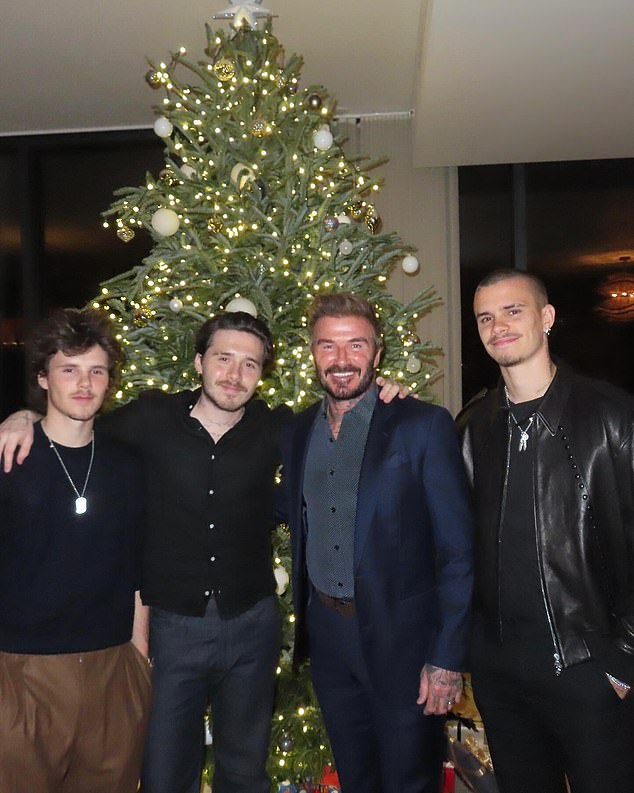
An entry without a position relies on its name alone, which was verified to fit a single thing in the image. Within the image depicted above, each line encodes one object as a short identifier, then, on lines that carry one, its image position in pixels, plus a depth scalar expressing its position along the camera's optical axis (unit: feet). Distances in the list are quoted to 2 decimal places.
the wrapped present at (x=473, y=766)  9.36
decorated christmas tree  9.78
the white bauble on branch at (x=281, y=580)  9.38
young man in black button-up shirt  7.47
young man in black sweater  6.49
